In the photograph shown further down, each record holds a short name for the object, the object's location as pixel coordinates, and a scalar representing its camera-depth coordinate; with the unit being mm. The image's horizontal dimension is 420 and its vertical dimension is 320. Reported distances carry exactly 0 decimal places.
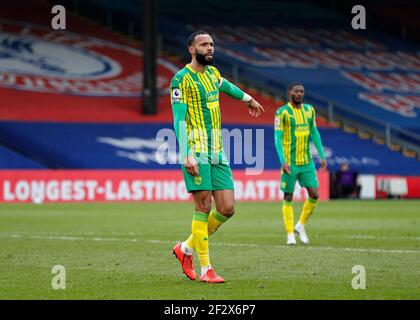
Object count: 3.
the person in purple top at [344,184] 33094
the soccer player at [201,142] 9914
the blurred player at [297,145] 15359
